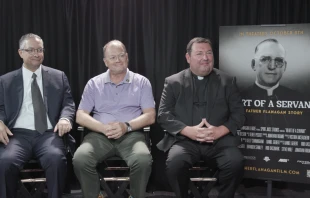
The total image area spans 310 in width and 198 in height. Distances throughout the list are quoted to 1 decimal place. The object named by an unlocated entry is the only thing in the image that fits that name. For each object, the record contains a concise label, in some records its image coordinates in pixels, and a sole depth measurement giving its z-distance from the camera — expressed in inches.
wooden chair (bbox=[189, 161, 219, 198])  129.3
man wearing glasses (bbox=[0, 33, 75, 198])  127.1
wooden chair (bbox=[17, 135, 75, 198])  132.0
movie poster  138.8
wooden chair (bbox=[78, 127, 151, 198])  130.0
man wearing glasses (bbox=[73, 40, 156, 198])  125.6
